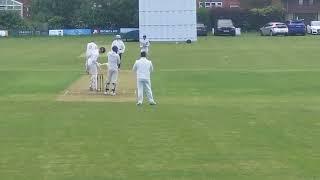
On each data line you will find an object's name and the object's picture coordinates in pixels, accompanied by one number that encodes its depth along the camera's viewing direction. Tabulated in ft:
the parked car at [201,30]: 276.57
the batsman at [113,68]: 87.30
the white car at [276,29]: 272.10
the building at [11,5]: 381.81
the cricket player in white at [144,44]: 144.30
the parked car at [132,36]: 246.88
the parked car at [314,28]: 284.76
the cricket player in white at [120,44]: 119.71
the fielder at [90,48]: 95.36
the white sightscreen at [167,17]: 229.04
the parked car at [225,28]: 276.41
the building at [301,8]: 359.95
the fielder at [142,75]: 74.28
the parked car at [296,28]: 274.36
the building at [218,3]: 376.62
